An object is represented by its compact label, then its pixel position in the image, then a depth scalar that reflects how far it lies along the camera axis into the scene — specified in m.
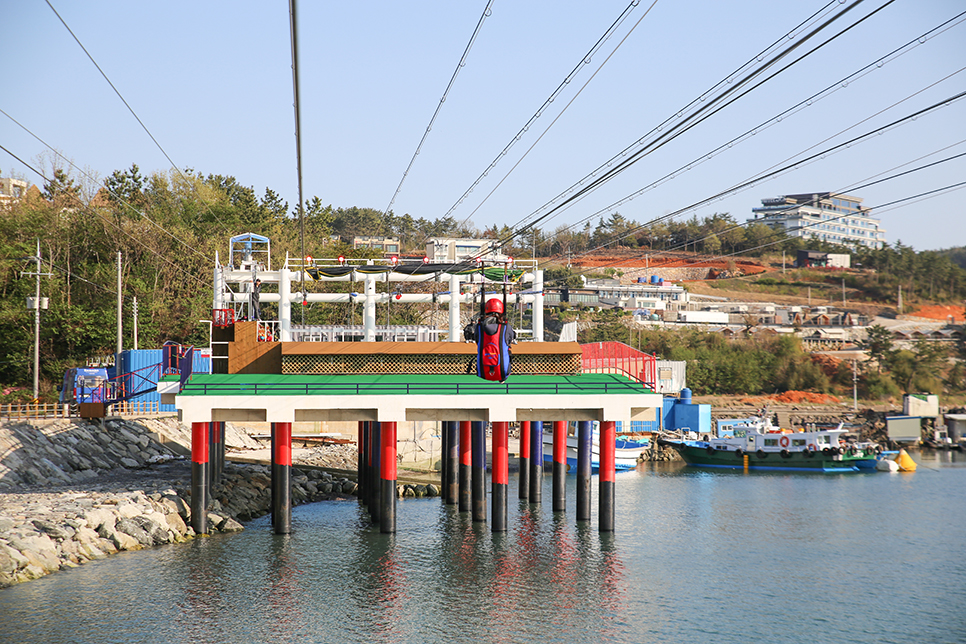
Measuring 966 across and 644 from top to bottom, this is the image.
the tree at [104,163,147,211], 87.57
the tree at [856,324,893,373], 120.81
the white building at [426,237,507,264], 102.44
